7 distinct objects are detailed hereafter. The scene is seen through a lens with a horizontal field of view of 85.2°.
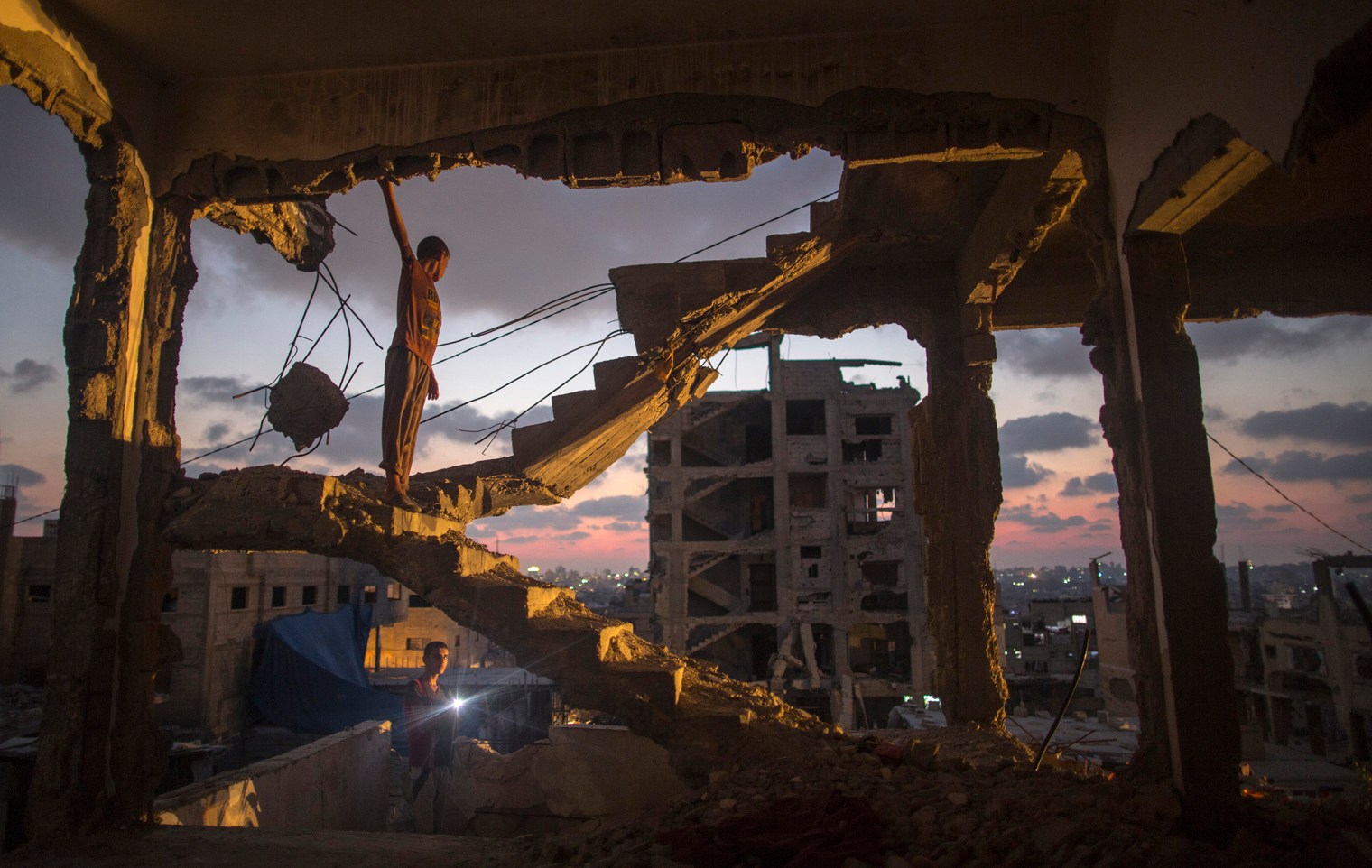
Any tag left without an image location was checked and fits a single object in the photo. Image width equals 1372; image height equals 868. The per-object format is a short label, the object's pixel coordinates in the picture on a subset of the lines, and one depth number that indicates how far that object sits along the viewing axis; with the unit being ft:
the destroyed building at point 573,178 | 14.21
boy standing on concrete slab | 19.95
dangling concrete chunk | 21.04
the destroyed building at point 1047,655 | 126.72
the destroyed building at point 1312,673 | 82.89
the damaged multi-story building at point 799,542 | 100.68
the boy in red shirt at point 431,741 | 26.81
